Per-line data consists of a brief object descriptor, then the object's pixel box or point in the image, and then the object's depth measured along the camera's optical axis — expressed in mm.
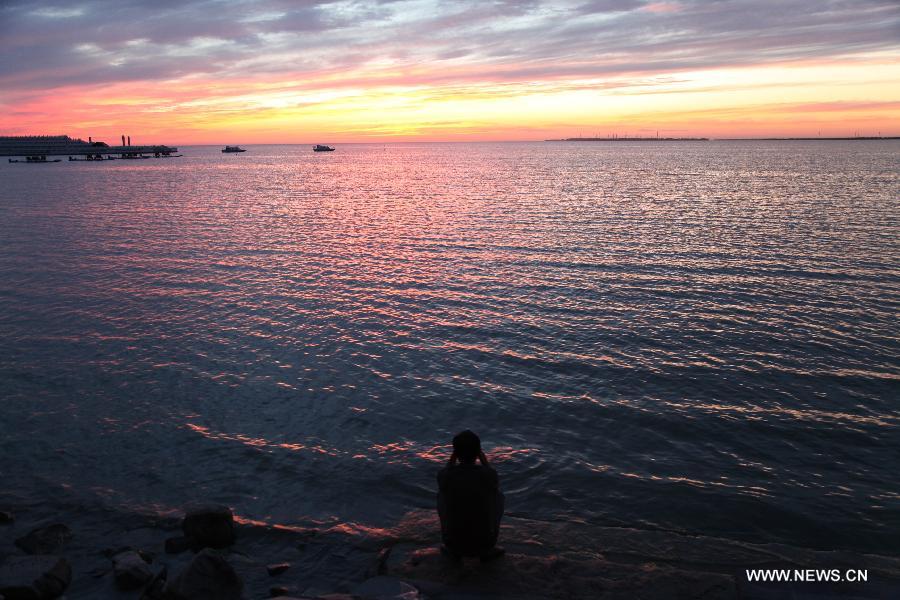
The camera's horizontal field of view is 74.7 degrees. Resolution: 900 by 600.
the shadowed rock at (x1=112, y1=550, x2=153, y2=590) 9383
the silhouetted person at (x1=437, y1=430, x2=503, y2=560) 8953
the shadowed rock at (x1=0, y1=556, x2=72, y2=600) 8562
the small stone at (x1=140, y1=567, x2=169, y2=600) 8883
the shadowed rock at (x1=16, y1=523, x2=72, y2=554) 10570
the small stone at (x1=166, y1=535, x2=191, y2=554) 10555
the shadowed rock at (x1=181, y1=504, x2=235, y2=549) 10703
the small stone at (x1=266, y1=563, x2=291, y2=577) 9953
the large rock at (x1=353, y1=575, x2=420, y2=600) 8508
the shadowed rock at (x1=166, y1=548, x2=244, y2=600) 8703
